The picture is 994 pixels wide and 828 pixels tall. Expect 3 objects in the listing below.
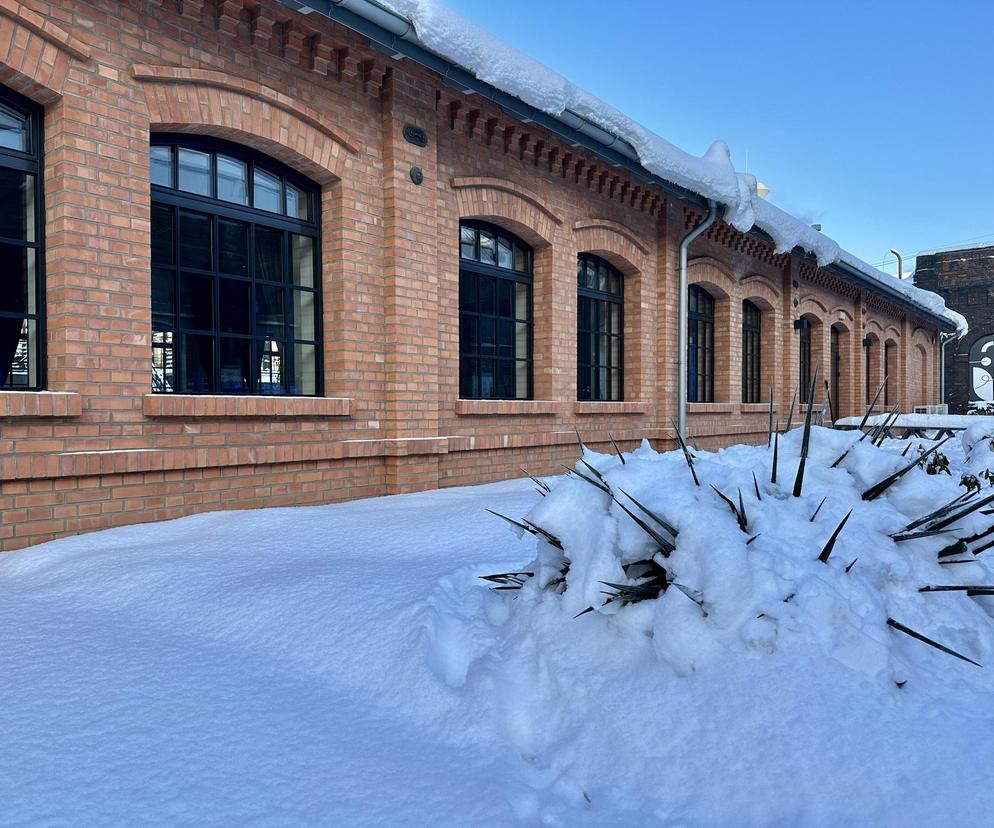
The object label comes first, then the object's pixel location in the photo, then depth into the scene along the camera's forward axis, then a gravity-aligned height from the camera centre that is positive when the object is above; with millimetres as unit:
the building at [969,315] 24484 +3217
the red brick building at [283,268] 4047 +1144
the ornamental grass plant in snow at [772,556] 1906 -471
